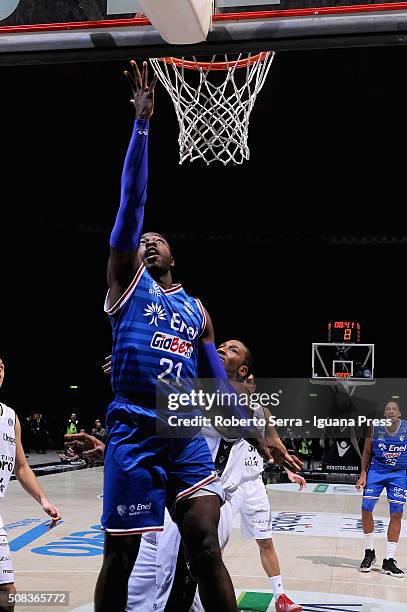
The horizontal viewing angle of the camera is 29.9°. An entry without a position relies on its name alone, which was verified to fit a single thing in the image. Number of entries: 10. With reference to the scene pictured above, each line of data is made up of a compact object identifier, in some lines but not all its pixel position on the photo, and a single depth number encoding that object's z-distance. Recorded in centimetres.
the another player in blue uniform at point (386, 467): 737
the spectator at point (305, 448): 2054
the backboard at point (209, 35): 306
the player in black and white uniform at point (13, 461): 414
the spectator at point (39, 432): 2336
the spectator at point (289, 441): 1968
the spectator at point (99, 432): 2126
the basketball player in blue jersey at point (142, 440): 294
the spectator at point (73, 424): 2131
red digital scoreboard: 2083
